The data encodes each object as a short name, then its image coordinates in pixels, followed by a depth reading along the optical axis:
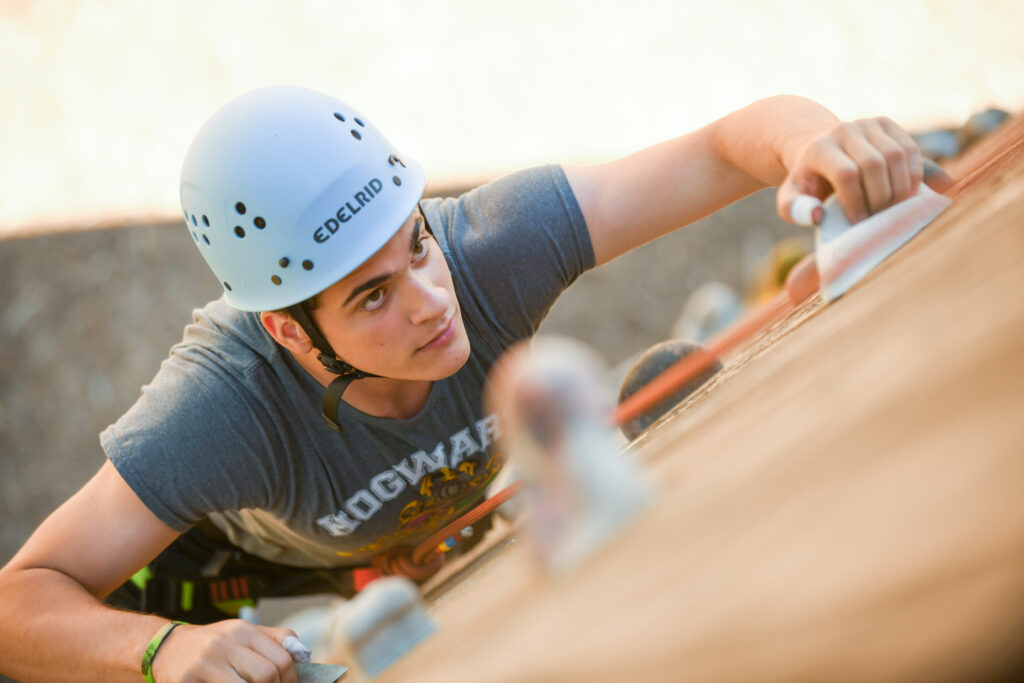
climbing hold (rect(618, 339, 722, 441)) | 2.33
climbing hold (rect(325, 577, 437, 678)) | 1.83
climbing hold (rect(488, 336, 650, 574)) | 1.17
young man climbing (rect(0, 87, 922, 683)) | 2.15
